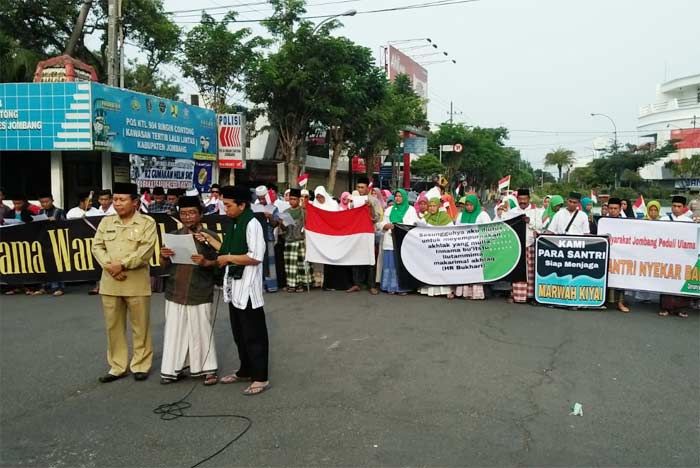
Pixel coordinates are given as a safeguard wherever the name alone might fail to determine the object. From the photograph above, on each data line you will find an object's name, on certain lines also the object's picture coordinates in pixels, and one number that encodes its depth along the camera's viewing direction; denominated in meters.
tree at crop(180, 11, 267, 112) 22.52
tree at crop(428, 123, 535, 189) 52.91
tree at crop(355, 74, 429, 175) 26.45
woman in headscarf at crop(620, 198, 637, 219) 10.41
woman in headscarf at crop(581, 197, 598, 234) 9.48
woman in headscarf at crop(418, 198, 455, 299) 9.39
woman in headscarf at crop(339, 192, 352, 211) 10.19
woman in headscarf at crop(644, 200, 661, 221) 9.00
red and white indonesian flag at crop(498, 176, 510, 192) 19.67
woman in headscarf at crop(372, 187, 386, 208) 11.22
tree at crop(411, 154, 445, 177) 45.25
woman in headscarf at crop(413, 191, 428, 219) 9.77
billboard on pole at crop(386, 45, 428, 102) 52.91
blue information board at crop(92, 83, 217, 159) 15.82
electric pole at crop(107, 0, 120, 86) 17.06
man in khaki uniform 5.09
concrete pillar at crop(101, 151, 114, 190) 16.67
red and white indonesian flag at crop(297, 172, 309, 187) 13.41
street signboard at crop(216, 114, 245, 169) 21.27
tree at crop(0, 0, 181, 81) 26.05
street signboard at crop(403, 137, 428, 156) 42.16
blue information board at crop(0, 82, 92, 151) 15.38
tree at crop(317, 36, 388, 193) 22.45
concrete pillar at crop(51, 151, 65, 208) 15.96
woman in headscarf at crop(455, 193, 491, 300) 9.15
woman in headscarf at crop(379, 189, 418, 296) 9.60
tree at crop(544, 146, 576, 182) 100.00
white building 64.44
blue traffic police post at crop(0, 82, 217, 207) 15.44
